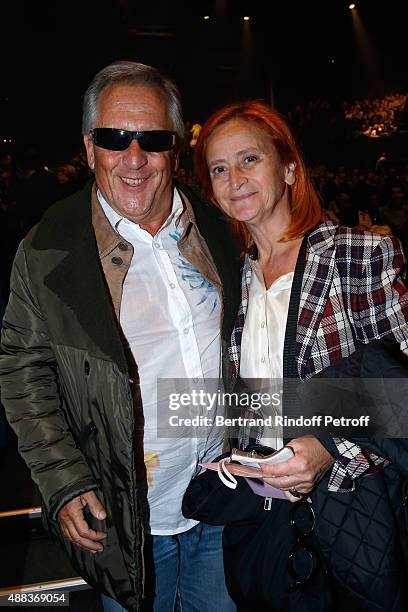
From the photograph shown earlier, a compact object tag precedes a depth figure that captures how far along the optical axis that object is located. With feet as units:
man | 4.72
